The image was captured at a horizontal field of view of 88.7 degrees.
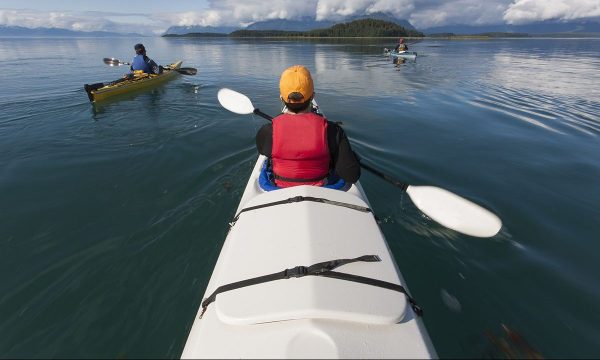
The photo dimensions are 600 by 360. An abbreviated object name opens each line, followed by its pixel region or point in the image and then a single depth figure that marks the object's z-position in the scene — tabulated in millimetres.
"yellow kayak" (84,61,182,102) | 12984
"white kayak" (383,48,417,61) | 29241
